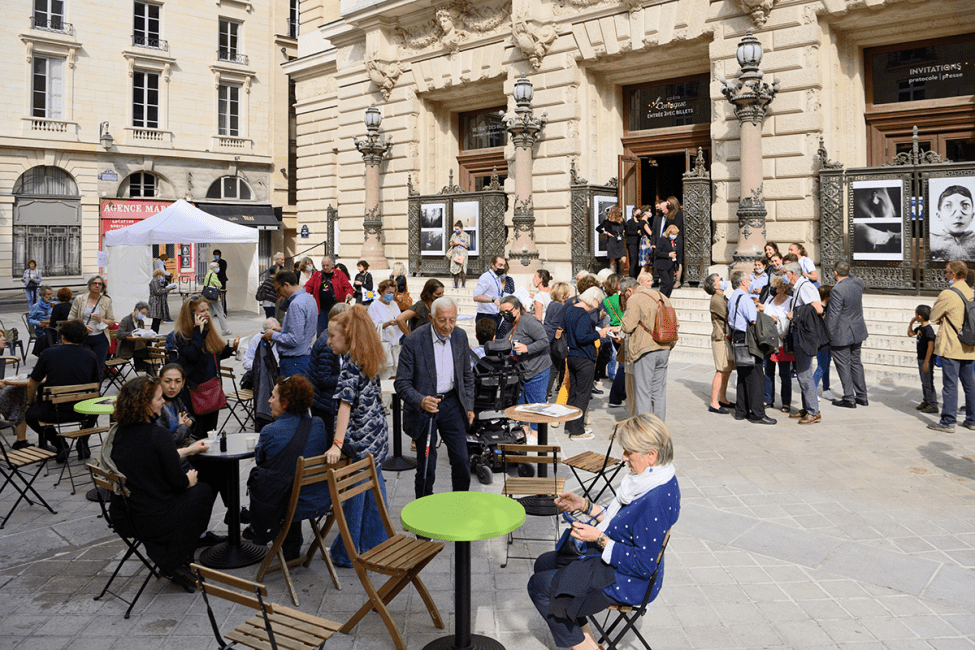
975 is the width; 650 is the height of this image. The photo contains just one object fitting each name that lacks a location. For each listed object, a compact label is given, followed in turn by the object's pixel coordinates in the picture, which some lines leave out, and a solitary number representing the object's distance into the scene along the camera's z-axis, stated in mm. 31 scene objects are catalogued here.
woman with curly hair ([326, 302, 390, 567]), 5516
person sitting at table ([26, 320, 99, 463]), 8109
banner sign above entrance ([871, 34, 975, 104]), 14836
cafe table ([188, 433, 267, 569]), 5535
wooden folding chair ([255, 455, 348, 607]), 4980
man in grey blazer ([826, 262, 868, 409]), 10336
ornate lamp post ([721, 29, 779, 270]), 14727
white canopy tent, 17062
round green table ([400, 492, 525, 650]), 3990
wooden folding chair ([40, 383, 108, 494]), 7898
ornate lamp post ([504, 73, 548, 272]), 18531
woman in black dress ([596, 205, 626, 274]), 16828
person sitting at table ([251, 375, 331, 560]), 5137
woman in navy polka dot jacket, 3848
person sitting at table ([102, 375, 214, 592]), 4973
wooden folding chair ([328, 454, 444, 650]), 4289
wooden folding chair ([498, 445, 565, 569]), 5656
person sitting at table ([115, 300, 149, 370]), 12664
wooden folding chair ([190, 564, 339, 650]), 3463
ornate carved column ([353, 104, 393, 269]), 22891
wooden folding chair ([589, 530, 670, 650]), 3841
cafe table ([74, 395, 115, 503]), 7061
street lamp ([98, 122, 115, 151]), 35781
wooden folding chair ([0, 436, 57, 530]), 6676
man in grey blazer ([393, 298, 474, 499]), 6125
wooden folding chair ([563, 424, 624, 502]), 6227
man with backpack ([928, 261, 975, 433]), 8969
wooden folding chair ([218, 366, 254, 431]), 9484
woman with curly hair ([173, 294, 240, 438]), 7586
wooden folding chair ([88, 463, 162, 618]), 4938
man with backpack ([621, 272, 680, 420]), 8203
